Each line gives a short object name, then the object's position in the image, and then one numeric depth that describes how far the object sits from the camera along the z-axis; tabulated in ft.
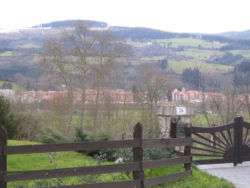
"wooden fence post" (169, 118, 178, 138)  54.39
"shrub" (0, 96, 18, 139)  90.53
